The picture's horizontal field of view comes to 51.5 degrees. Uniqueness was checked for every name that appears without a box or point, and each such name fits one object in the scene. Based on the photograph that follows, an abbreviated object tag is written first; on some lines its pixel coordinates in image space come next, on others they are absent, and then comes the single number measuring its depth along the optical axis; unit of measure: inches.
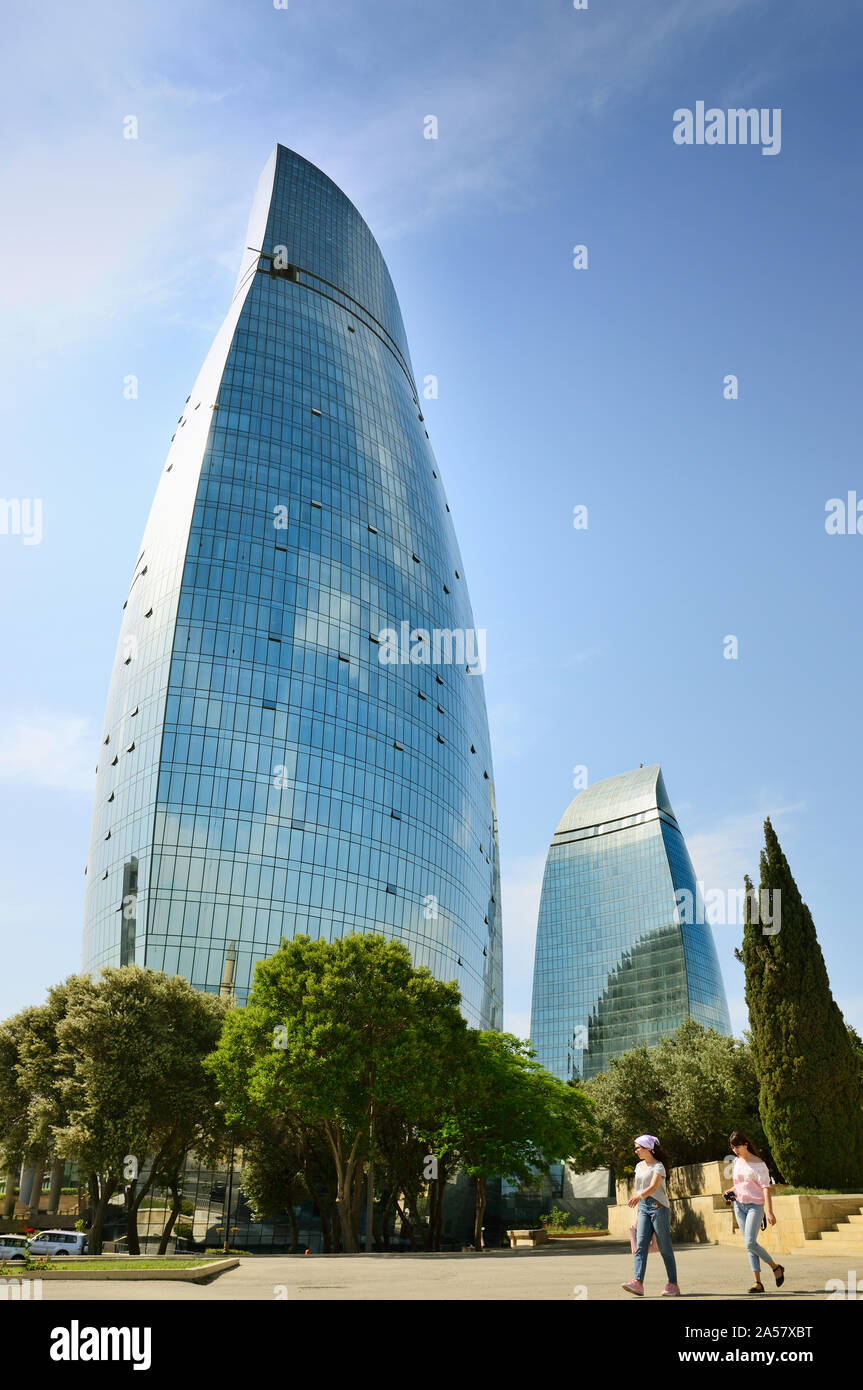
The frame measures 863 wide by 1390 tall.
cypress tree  1095.0
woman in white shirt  442.6
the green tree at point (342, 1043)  1378.0
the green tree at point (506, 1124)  1702.8
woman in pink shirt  479.8
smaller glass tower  6245.1
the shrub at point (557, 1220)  2308.6
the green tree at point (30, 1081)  1592.0
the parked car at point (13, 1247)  1453.0
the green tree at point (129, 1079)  1520.7
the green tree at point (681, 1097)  1731.1
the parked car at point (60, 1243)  1686.8
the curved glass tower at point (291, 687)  2790.4
